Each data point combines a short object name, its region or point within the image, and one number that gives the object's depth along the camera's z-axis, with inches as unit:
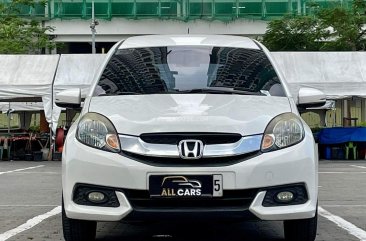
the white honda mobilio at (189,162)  214.1
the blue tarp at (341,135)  927.0
